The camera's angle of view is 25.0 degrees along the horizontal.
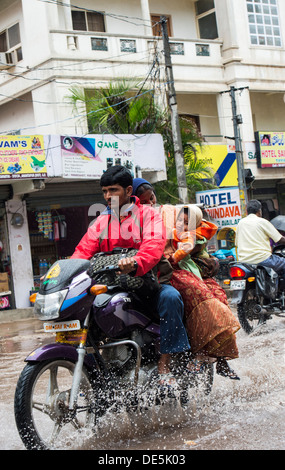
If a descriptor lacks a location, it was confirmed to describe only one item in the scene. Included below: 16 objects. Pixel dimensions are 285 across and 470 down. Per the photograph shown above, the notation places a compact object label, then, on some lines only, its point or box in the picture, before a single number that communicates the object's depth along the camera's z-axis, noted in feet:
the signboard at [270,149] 69.26
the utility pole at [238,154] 60.29
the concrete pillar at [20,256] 52.75
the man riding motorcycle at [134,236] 13.44
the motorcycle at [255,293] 26.37
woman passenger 14.58
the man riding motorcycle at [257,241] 26.43
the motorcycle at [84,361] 11.76
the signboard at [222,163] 65.72
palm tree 52.03
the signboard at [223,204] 54.54
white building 57.06
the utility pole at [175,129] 49.44
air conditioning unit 62.90
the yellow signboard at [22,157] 45.44
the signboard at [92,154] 48.98
